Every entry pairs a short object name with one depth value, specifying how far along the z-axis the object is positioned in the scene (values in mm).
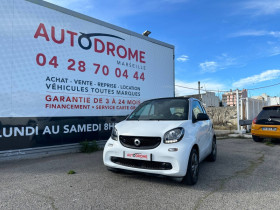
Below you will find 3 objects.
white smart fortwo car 3670
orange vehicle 8953
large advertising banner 5574
